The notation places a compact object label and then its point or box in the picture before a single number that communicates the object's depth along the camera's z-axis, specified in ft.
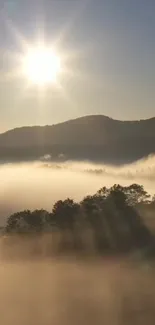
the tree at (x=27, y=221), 235.81
